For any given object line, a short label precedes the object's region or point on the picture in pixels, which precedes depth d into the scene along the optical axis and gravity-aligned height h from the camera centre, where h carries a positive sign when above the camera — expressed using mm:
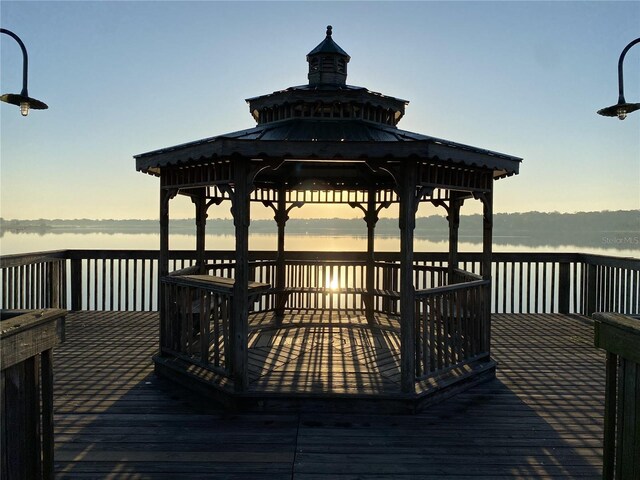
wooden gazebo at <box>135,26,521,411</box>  4168 -539
